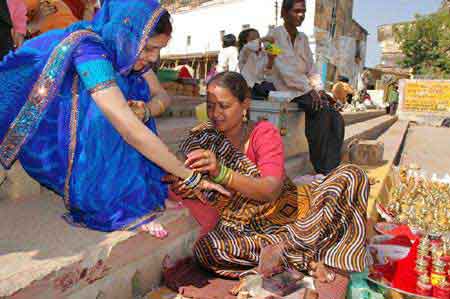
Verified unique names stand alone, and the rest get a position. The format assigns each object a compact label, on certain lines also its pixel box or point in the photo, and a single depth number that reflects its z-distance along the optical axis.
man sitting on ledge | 4.02
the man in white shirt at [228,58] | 6.14
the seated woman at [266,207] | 1.99
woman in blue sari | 1.58
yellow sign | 17.53
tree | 24.78
